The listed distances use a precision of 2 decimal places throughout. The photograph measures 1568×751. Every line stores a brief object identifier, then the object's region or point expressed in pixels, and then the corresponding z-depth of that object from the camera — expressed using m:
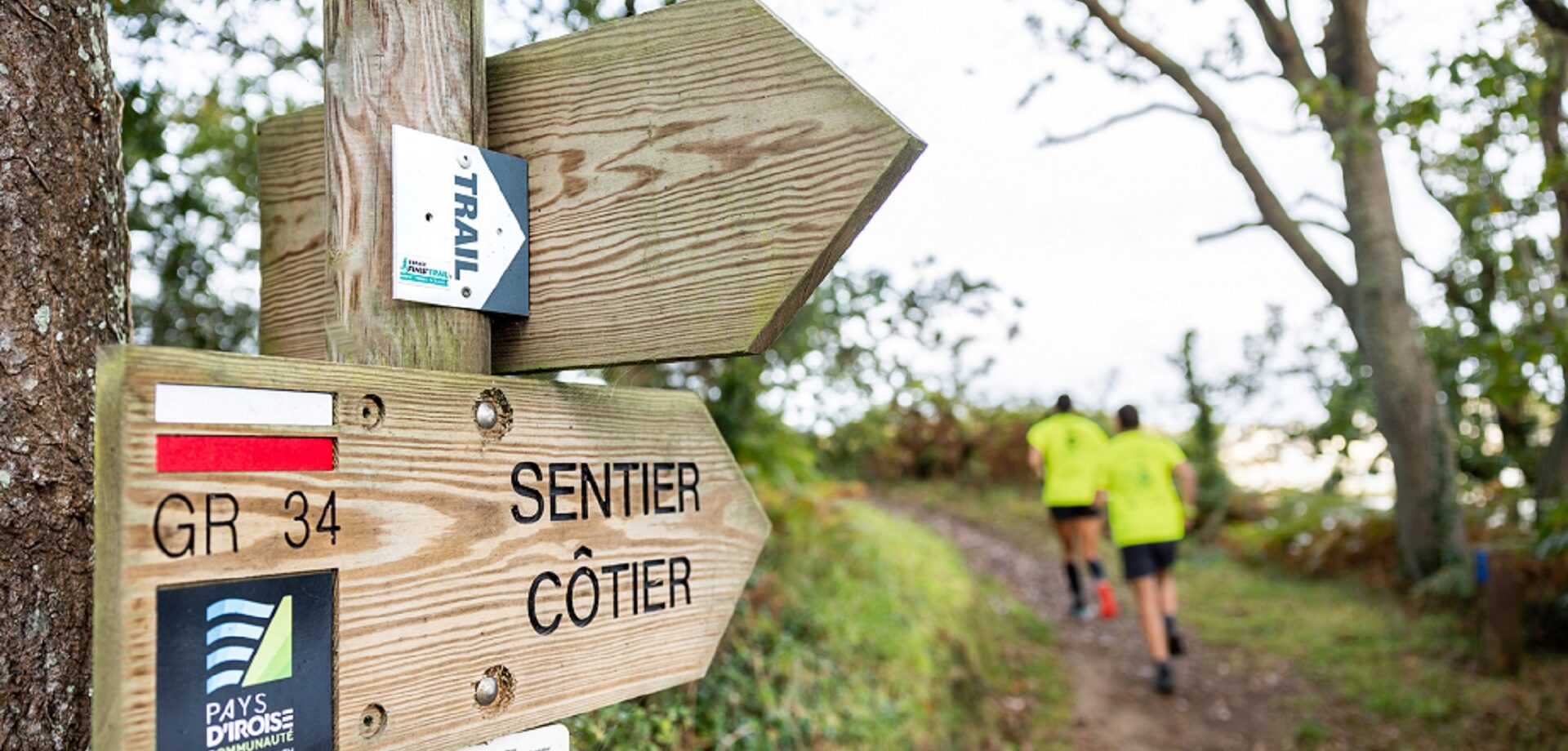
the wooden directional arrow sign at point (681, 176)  1.39
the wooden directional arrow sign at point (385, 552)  1.11
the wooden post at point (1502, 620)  7.59
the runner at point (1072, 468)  9.98
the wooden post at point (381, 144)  1.53
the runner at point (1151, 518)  7.97
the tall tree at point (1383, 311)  9.86
